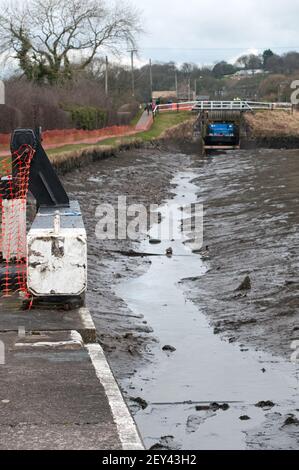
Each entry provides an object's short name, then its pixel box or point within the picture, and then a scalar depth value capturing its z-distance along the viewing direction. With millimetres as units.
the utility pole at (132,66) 94969
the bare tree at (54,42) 68500
